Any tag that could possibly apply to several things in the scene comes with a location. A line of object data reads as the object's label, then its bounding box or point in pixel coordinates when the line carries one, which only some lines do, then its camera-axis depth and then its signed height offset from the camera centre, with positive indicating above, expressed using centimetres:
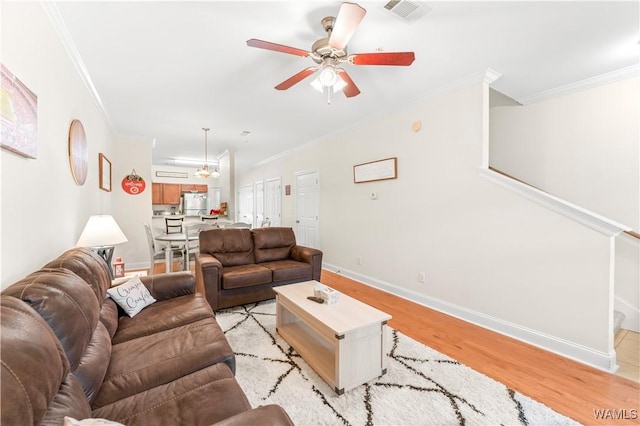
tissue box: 220 -73
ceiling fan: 164 +113
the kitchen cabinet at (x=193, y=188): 910 +75
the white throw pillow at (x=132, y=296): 198 -68
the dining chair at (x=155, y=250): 408 -72
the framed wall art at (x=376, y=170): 374 +60
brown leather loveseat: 303 -73
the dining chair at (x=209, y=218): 664 -23
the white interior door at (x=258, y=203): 788 +20
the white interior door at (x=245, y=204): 874 +18
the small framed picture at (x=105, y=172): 374 +56
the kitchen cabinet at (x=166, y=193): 849 +53
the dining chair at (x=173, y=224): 583 -34
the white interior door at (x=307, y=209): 548 +1
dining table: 416 -52
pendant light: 617 +87
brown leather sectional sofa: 77 -70
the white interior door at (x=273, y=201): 690 +22
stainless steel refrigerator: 886 +17
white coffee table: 175 -93
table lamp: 238 -25
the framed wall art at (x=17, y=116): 130 +51
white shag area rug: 156 -123
